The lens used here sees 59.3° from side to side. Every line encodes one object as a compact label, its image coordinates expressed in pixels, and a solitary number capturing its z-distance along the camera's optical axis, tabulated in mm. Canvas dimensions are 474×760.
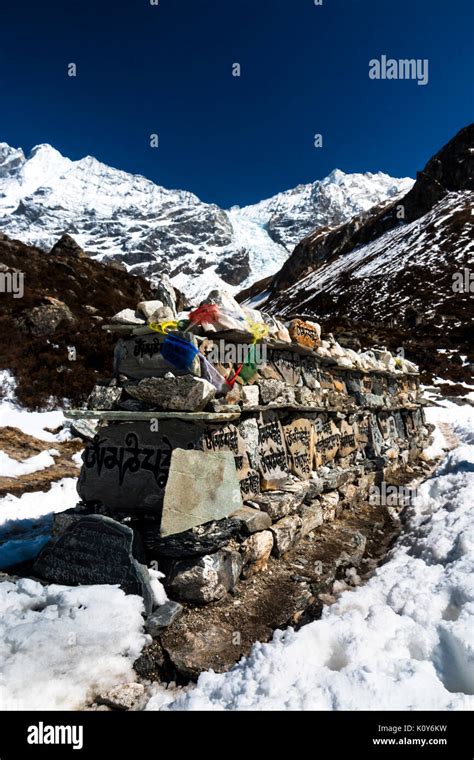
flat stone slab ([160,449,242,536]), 3947
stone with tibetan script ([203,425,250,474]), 4465
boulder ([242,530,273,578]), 4375
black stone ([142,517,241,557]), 3967
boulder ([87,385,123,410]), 4594
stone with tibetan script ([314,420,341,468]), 6988
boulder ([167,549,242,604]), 3877
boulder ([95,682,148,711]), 2795
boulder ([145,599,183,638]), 3467
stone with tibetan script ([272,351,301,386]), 6152
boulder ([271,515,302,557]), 4898
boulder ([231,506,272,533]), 4391
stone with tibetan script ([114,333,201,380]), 4461
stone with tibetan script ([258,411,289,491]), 5305
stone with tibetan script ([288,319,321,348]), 6785
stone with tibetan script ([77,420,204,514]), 4371
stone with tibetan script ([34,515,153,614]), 3717
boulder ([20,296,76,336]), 17469
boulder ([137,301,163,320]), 4719
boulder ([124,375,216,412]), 4227
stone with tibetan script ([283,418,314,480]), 6048
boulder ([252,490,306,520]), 4852
